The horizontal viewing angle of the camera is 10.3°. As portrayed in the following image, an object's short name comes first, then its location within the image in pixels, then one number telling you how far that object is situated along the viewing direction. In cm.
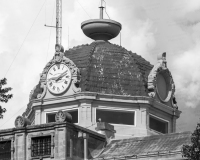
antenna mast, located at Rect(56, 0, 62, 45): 12825
